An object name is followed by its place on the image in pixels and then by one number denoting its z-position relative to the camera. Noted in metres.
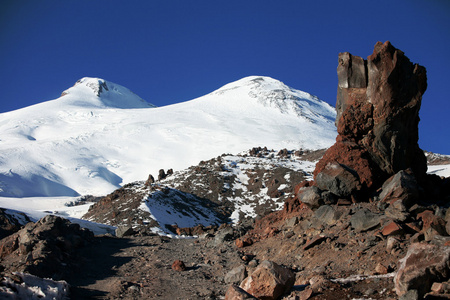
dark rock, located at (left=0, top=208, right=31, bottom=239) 14.50
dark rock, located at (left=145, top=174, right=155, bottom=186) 39.94
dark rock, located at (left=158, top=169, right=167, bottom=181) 41.49
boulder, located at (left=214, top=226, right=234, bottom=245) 14.45
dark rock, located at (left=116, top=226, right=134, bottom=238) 17.47
